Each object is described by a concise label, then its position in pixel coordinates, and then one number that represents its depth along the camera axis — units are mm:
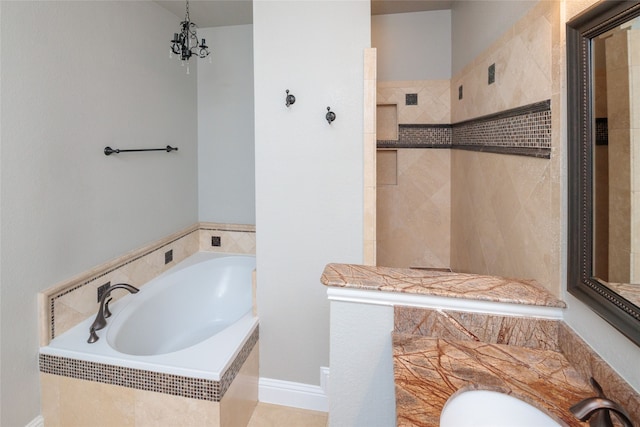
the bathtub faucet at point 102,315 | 1960
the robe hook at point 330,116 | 2068
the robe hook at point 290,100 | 2094
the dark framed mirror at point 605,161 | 858
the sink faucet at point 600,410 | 735
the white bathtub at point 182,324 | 1800
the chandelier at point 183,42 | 2174
